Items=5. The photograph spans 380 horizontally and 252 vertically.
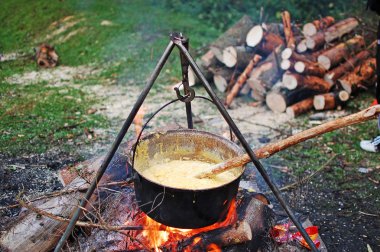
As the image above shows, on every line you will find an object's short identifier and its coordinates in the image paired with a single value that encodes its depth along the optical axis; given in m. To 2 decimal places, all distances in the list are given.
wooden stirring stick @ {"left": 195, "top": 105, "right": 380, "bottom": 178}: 2.46
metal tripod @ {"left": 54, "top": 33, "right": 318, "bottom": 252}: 2.61
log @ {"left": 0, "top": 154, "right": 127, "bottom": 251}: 3.16
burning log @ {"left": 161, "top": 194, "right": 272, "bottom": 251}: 2.91
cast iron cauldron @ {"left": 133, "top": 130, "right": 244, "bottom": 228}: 2.53
